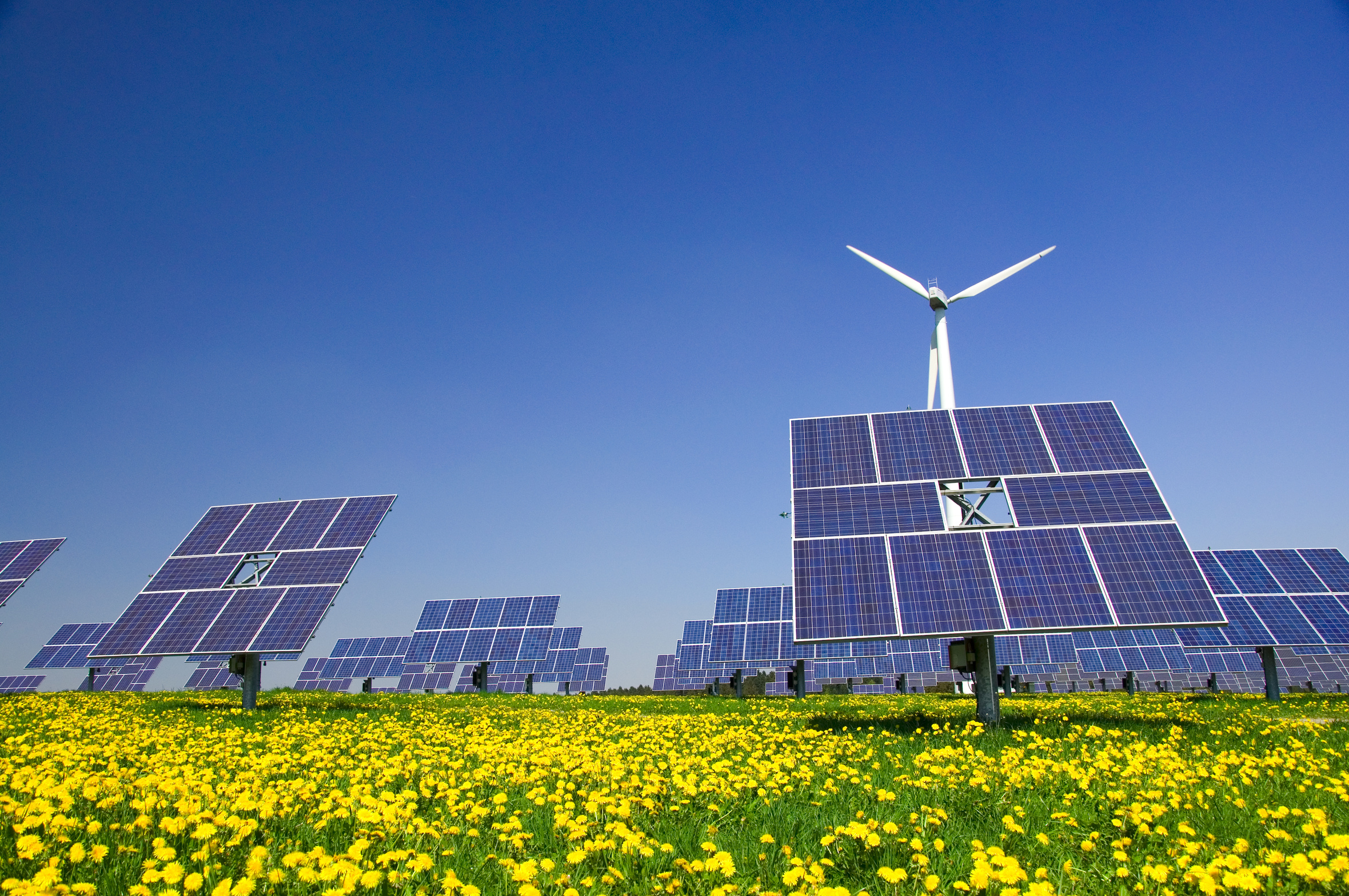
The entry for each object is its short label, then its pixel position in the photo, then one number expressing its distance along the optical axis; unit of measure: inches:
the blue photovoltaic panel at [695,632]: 1934.1
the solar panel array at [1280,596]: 1032.8
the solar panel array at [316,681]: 2033.7
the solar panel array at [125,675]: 2085.4
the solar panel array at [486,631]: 1745.8
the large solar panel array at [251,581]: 836.6
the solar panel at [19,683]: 1867.6
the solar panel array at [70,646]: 1846.7
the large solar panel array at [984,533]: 559.2
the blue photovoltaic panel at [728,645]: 1496.1
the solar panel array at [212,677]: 1948.8
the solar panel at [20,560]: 1135.6
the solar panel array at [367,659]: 2111.2
